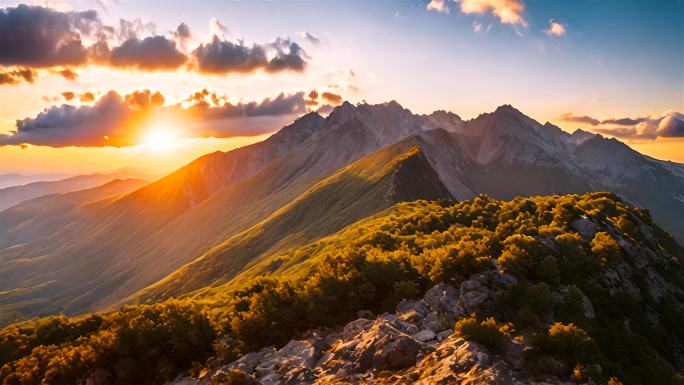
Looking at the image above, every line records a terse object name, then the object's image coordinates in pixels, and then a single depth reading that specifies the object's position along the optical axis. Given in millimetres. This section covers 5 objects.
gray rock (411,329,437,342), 24344
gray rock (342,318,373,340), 27008
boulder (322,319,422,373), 22812
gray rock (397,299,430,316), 27766
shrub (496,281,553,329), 23875
